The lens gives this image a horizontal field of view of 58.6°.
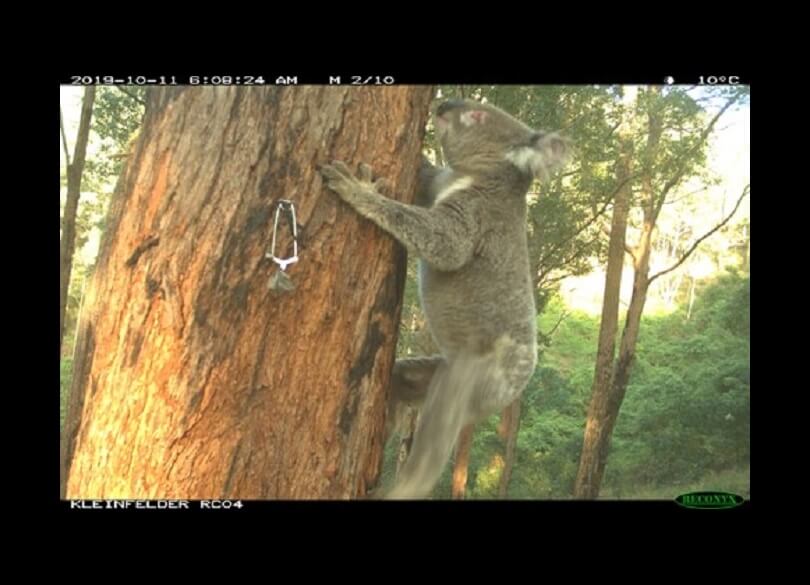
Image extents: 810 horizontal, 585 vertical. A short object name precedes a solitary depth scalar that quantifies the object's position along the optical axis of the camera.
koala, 3.75
